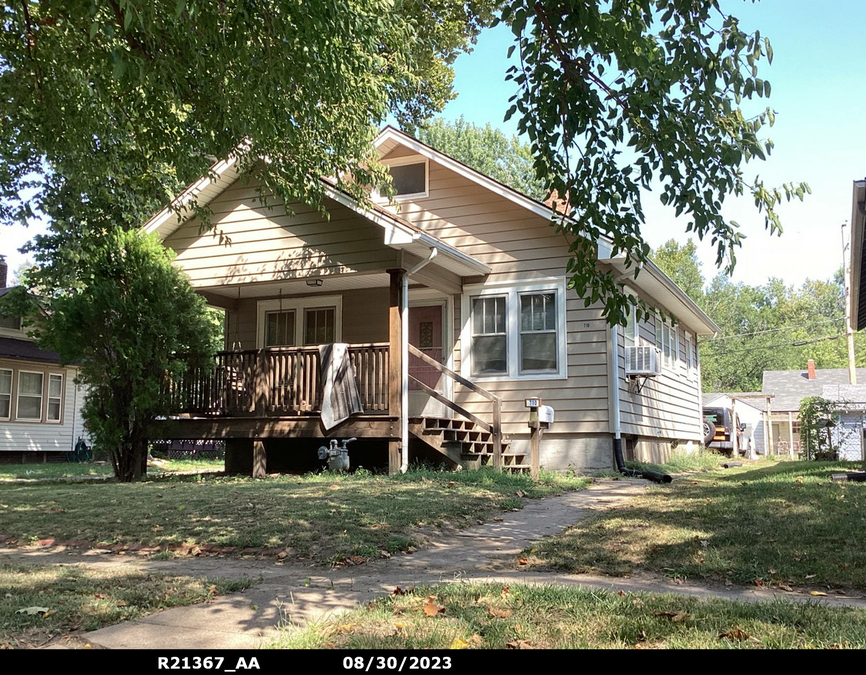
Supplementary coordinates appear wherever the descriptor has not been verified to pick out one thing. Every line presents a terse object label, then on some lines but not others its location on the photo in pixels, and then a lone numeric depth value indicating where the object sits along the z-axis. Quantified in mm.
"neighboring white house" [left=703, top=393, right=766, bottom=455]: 37094
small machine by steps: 12992
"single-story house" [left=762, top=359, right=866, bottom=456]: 39812
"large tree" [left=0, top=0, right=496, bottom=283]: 7680
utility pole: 35975
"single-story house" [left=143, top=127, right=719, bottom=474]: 13195
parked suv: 29391
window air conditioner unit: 15655
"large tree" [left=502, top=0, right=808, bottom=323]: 4961
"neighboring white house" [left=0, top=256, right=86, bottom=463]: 24906
